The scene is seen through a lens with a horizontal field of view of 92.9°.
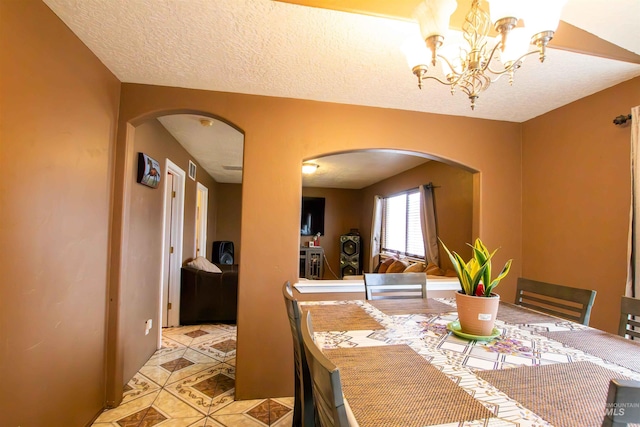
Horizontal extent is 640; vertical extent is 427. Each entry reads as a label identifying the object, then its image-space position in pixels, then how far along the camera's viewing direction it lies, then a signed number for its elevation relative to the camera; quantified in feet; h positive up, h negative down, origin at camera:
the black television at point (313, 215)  23.89 +0.65
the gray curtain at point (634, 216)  6.00 +0.30
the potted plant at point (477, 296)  4.14 -0.96
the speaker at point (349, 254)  22.91 -2.25
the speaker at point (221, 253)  20.52 -2.20
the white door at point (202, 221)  17.51 -0.03
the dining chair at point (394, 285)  6.65 -1.32
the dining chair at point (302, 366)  4.25 -2.11
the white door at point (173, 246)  11.63 -1.01
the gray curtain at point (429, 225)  13.26 +0.04
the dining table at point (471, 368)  2.50 -1.53
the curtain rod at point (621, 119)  6.37 +2.36
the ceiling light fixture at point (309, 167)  14.55 +2.73
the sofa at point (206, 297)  12.64 -3.19
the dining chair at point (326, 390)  2.06 -1.20
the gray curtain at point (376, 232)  19.94 -0.48
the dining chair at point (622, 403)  1.76 -1.00
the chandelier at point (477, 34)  3.47 +2.38
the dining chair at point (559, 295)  5.19 -1.22
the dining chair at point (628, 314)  4.61 -1.28
